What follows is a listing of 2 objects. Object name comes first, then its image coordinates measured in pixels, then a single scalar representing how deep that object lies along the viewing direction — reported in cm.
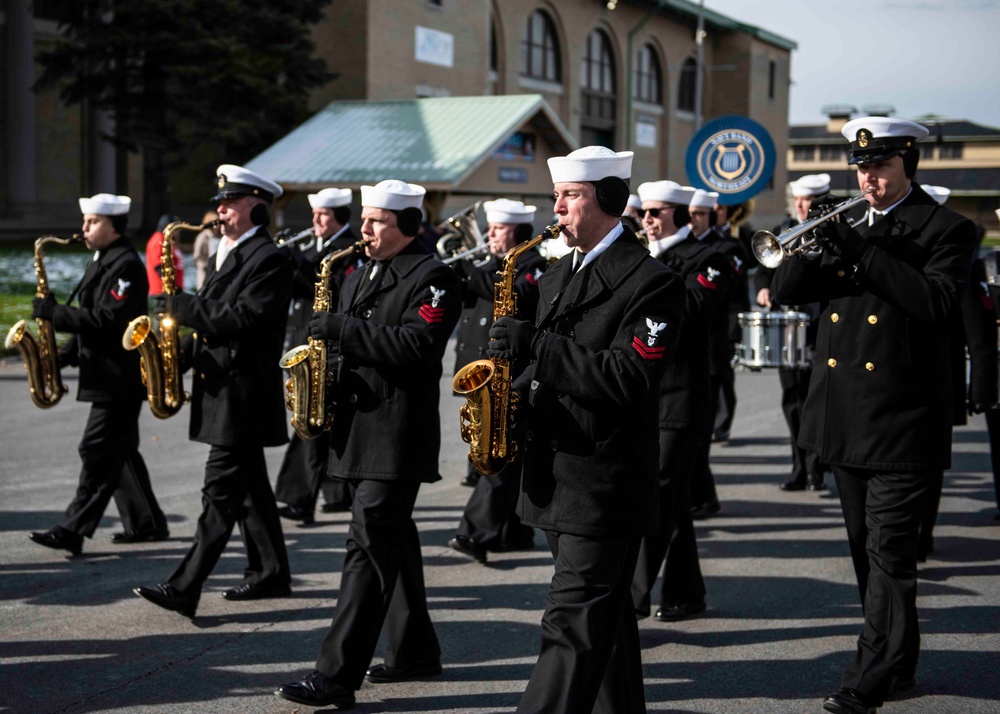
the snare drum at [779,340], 947
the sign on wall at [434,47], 3578
